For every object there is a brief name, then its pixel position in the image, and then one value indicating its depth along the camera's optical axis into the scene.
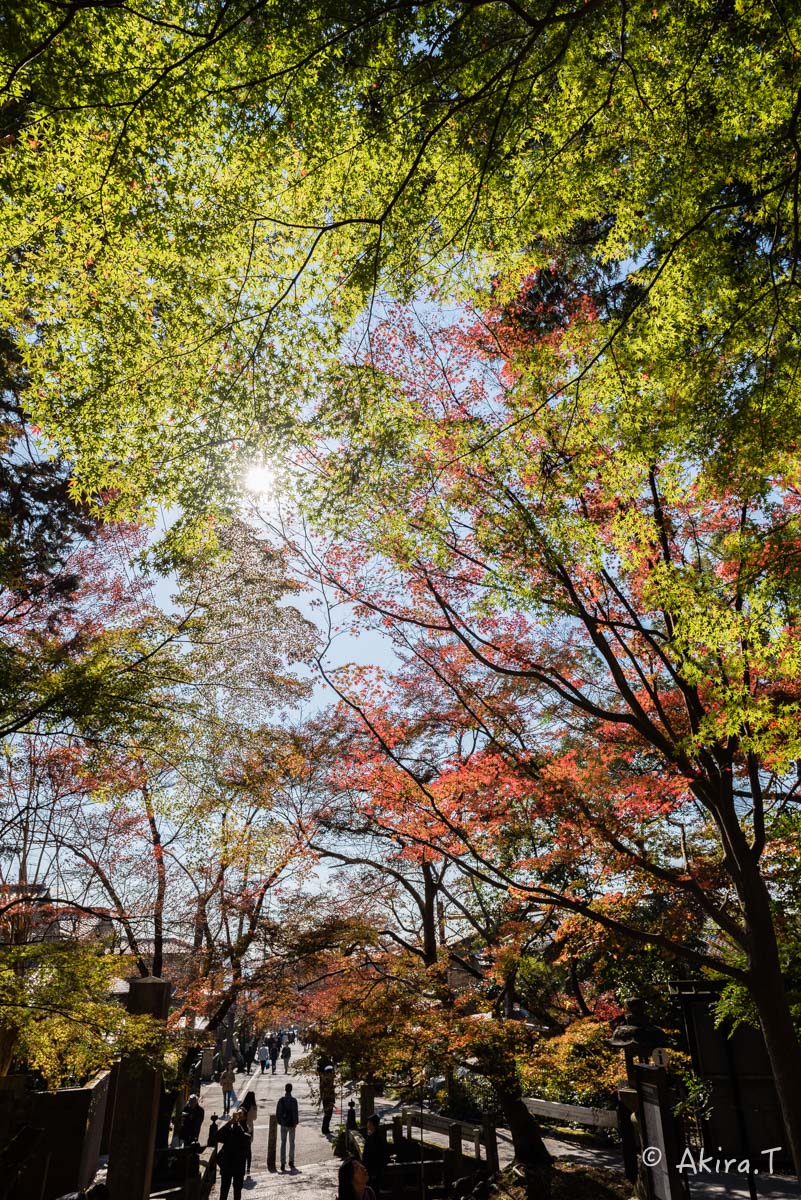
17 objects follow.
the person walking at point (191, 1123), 12.38
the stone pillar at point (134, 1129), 6.46
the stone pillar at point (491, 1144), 10.06
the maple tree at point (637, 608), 5.24
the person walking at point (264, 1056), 37.49
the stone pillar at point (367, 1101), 13.72
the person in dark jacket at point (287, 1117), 13.09
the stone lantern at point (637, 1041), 8.14
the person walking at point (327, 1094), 15.79
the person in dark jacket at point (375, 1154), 9.18
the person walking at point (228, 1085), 20.66
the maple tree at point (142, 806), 6.30
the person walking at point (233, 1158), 9.74
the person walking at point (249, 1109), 12.10
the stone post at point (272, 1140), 13.31
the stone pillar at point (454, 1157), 9.97
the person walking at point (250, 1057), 39.38
